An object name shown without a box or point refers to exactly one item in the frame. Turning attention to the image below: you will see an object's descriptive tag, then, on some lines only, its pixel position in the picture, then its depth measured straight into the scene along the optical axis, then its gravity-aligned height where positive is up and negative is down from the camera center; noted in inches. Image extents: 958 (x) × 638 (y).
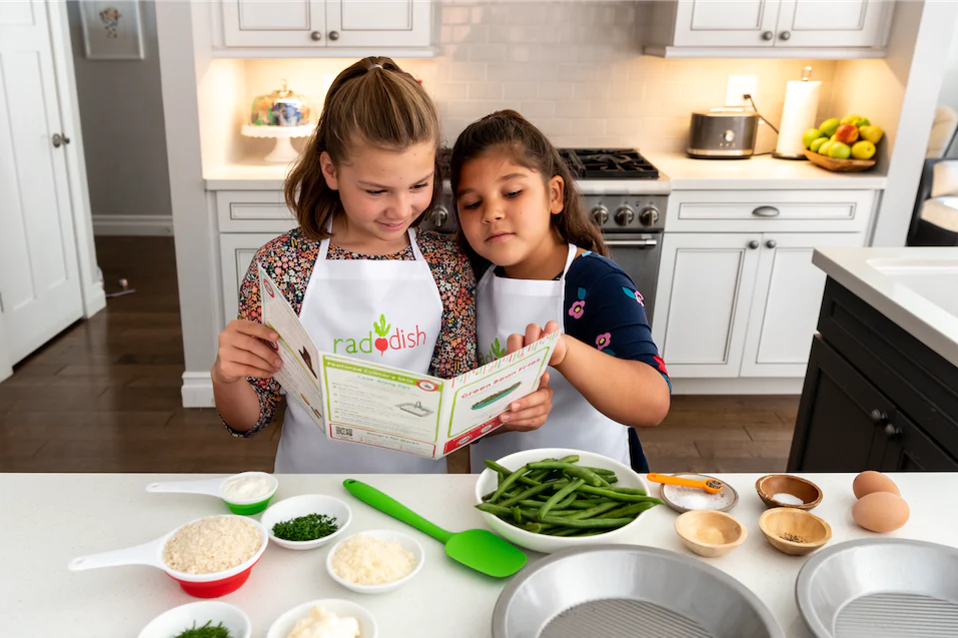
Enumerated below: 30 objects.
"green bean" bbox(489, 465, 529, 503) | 44.8 -22.9
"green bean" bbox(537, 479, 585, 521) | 42.2 -22.6
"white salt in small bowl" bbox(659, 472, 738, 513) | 47.1 -24.7
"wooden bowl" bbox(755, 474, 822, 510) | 48.1 -24.2
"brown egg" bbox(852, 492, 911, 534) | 44.9 -23.5
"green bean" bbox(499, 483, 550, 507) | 43.9 -23.1
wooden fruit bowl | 129.4 -13.6
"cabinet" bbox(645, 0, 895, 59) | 124.4 +7.1
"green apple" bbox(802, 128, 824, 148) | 137.6 -9.8
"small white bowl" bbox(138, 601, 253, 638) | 36.1 -25.3
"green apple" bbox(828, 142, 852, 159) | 130.2 -11.4
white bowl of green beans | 42.2 -23.3
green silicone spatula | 41.9 -25.3
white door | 140.9 -27.3
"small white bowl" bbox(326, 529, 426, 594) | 39.5 -25.2
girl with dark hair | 53.5 -16.2
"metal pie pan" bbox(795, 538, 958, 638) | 38.0 -24.5
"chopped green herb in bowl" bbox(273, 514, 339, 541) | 43.7 -25.4
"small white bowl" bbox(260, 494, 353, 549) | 45.1 -25.3
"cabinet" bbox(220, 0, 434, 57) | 118.2 +4.0
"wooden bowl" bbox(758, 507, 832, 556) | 43.1 -24.3
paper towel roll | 136.9 -6.5
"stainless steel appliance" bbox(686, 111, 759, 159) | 136.3 -10.2
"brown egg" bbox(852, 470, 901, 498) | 47.8 -23.4
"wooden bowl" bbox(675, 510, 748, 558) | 42.4 -24.4
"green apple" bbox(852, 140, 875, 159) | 129.0 -11.0
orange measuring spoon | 48.6 -24.2
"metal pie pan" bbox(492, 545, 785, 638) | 36.9 -24.5
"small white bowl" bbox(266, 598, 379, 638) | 36.2 -25.0
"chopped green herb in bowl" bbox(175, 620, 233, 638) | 36.0 -25.4
